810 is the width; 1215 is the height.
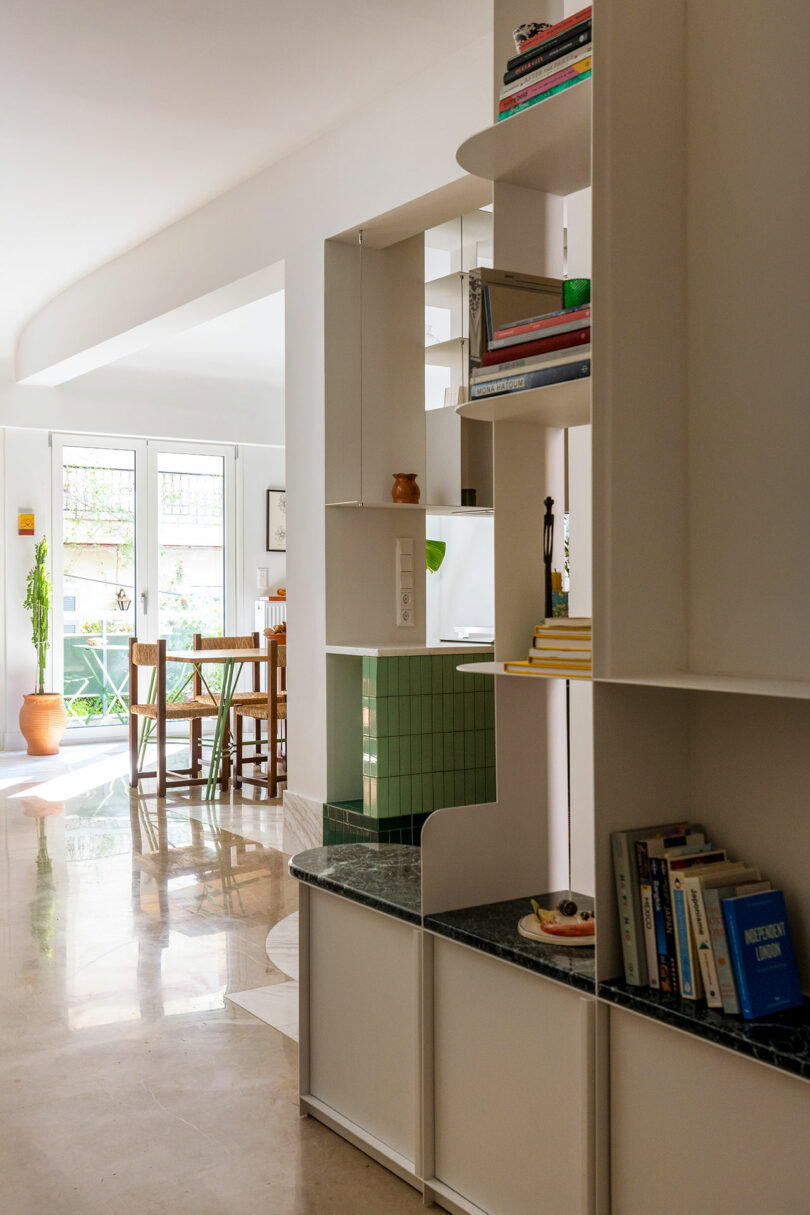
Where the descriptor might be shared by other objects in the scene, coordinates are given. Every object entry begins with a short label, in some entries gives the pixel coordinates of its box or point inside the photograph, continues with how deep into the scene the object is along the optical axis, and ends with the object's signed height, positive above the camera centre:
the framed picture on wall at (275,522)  9.86 +0.72
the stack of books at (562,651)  2.19 -0.10
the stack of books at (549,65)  2.11 +1.06
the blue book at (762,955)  1.75 -0.57
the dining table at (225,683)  6.69 -0.49
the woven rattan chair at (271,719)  6.53 -0.71
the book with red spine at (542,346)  2.10 +0.50
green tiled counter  4.59 -0.62
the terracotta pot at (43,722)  8.42 -0.90
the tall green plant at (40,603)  8.59 +0.01
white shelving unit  1.92 +0.09
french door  9.04 +0.38
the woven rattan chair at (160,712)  6.66 -0.68
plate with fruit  2.11 -0.63
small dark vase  4.84 +0.50
